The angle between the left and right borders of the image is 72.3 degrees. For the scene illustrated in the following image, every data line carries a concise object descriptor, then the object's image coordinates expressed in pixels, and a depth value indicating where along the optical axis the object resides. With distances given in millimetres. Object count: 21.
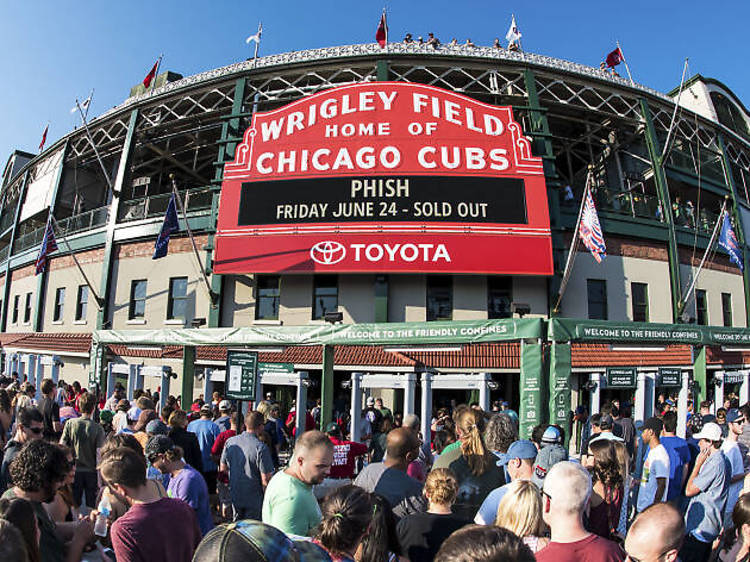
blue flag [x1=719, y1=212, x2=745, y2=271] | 17266
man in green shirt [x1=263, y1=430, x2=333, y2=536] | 3689
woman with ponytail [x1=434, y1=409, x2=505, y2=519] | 4727
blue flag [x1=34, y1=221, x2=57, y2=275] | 20589
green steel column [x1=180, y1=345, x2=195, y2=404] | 14672
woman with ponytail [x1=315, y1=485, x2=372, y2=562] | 2689
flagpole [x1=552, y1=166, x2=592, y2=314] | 15055
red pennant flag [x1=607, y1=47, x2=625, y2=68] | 22520
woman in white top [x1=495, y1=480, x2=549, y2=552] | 3109
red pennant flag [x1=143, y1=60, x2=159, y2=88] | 23016
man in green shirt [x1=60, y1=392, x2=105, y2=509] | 6820
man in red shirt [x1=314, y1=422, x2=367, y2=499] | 7062
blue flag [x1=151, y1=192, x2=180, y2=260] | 17172
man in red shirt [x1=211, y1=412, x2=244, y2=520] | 7480
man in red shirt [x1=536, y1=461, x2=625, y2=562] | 2670
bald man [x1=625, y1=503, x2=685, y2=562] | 2553
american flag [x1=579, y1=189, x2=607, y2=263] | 14305
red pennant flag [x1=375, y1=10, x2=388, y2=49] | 20219
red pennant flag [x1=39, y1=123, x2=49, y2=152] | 30203
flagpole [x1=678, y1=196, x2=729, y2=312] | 18581
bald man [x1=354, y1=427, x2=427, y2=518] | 4172
